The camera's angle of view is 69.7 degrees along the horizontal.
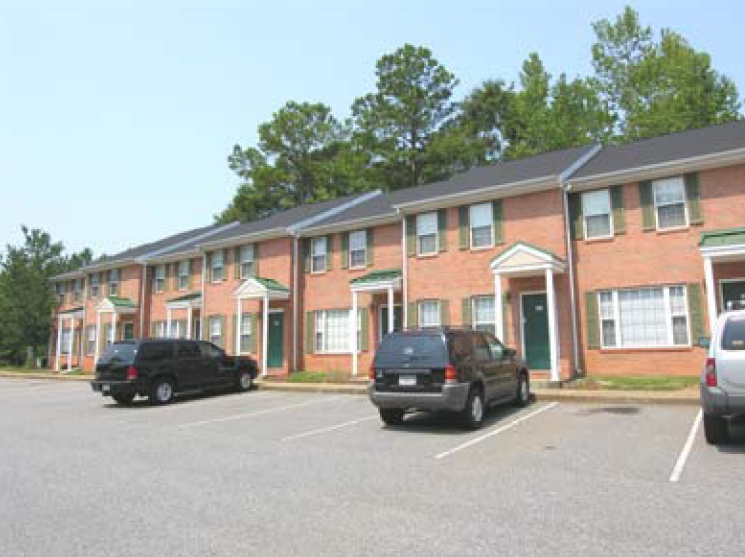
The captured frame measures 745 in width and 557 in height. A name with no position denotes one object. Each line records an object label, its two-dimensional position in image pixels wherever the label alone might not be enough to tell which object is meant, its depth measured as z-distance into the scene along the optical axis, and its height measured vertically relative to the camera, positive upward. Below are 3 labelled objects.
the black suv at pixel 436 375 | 9.19 -0.37
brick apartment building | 14.43 +2.89
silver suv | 7.00 -0.34
